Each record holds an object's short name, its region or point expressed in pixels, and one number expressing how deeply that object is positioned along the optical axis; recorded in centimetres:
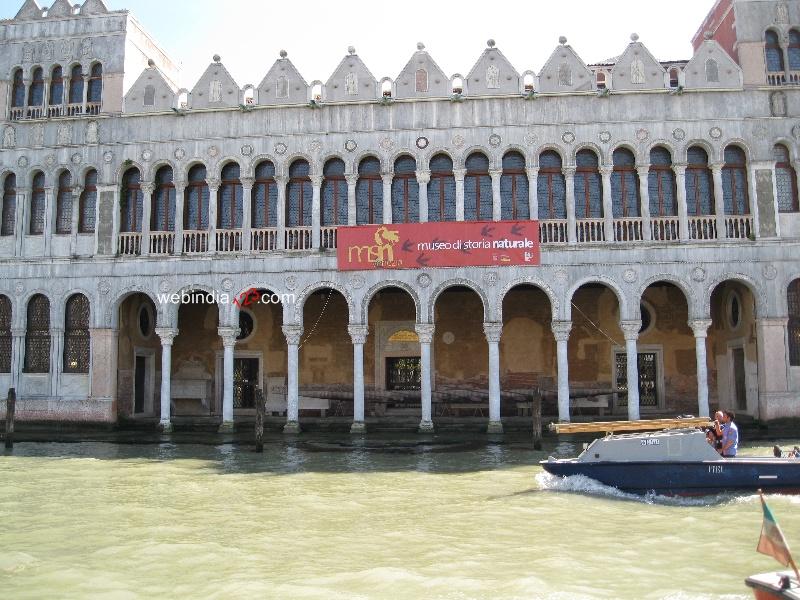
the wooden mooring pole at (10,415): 1639
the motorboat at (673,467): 1048
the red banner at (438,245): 1867
